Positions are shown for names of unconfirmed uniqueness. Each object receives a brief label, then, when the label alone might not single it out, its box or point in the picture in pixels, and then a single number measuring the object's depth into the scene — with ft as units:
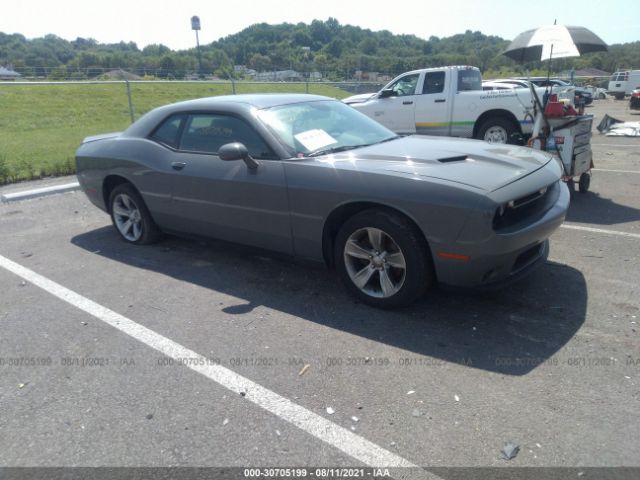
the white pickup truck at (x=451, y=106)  30.83
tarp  45.82
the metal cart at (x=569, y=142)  21.39
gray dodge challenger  10.78
